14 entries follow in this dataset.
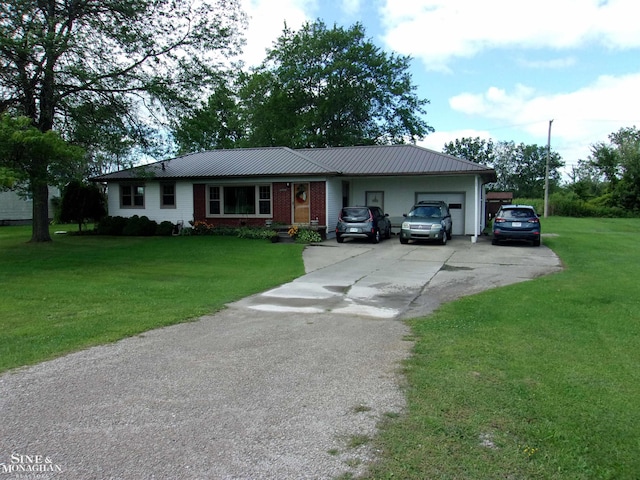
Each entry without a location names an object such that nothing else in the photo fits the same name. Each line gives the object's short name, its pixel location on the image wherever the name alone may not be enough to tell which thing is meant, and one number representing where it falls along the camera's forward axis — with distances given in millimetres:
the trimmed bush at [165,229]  23234
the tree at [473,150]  89062
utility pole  42012
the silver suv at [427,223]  19156
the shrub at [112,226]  23672
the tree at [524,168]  90375
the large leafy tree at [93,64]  15219
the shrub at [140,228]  23266
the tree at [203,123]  19375
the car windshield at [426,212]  20188
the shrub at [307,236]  20406
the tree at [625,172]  48656
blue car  18594
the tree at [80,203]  23938
